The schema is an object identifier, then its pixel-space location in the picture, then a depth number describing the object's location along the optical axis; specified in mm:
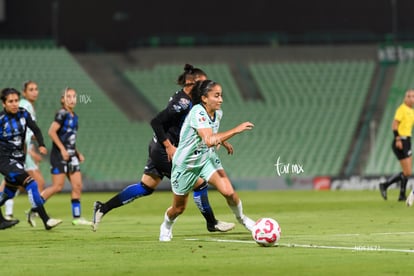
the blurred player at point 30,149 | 18969
